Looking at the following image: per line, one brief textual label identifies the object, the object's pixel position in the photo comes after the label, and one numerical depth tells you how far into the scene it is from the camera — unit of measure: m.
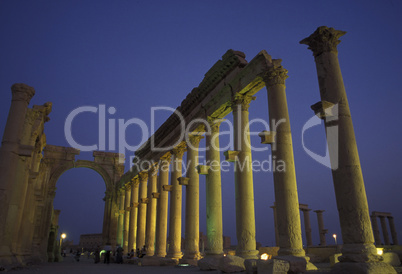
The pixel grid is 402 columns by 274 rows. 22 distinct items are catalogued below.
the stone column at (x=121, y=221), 36.34
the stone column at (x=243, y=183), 13.11
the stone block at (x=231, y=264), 11.60
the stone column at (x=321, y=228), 35.80
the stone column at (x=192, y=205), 17.22
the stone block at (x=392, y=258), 12.29
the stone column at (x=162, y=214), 21.83
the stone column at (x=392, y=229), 37.40
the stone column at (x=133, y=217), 30.72
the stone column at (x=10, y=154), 12.71
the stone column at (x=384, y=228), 37.59
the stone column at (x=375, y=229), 35.44
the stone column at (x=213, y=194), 15.30
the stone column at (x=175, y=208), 19.62
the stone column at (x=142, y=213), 28.70
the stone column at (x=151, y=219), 25.64
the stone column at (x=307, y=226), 35.50
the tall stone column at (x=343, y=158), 7.88
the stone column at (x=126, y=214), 33.00
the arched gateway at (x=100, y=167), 36.97
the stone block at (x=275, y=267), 8.62
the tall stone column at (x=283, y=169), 10.59
